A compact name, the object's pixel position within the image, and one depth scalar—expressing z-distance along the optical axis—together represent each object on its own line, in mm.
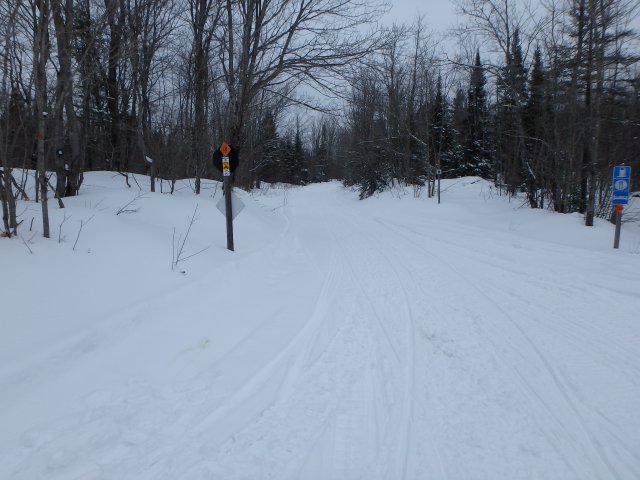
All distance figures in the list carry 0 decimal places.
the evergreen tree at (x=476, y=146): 41688
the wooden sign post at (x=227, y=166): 8445
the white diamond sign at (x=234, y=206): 8906
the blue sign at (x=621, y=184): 9227
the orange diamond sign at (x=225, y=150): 8469
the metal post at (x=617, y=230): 9341
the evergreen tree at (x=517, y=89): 17797
